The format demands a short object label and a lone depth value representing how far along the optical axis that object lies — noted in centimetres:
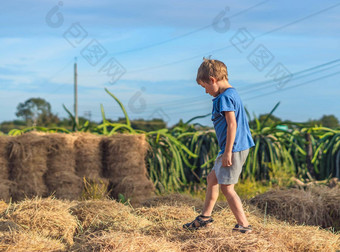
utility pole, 3334
